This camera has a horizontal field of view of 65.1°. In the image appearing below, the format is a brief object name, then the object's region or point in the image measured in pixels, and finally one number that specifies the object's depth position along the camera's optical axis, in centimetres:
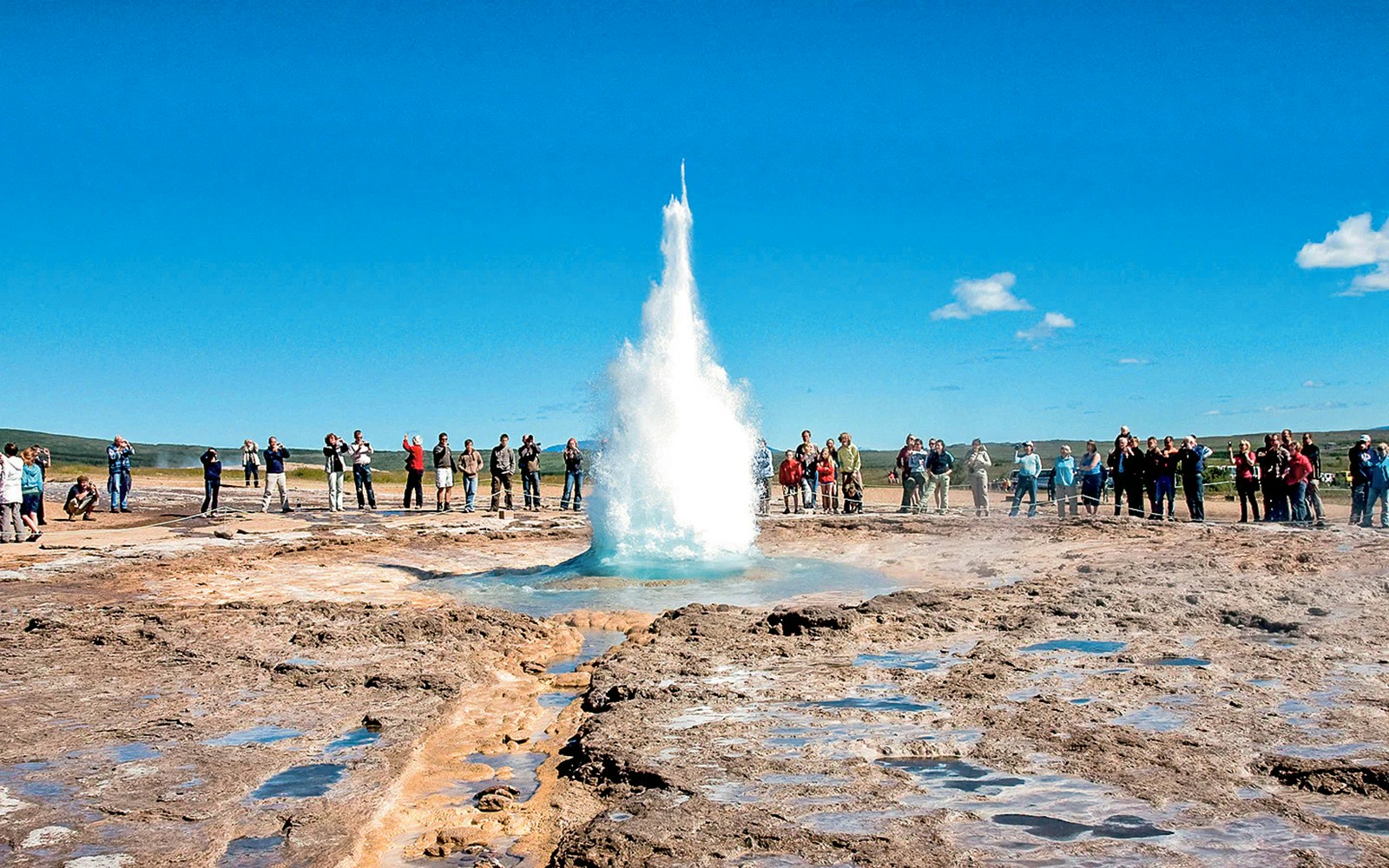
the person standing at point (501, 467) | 2503
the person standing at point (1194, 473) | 2047
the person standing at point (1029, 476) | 2175
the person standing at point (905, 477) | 2344
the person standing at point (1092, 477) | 2141
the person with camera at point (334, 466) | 2445
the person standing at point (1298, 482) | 1955
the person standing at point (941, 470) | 2297
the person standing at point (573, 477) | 2523
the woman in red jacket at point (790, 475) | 2417
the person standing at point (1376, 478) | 1875
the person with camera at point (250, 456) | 3082
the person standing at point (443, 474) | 2506
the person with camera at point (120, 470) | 2575
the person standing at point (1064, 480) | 2169
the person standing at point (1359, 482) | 1930
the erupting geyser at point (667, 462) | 1559
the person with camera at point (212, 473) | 2405
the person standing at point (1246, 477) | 2077
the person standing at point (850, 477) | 2322
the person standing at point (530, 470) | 2539
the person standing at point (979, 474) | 2211
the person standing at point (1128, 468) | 2103
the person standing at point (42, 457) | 2135
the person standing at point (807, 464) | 2430
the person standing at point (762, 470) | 2309
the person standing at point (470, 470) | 2509
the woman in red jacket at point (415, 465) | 2527
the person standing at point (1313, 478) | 1920
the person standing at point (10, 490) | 1753
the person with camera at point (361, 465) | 2492
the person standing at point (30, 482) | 2077
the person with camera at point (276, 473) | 2420
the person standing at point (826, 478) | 2377
